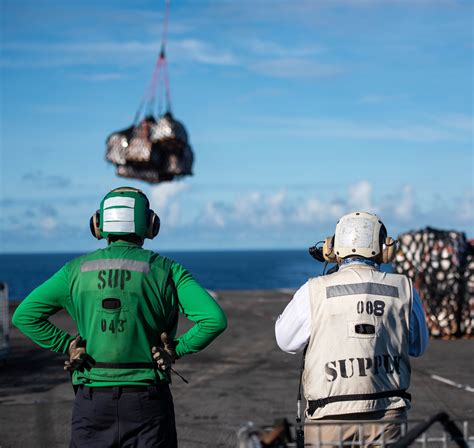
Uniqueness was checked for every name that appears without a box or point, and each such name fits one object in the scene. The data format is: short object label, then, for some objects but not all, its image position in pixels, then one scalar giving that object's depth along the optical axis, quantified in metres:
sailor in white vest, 4.38
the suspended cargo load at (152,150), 14.80
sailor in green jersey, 4.49
